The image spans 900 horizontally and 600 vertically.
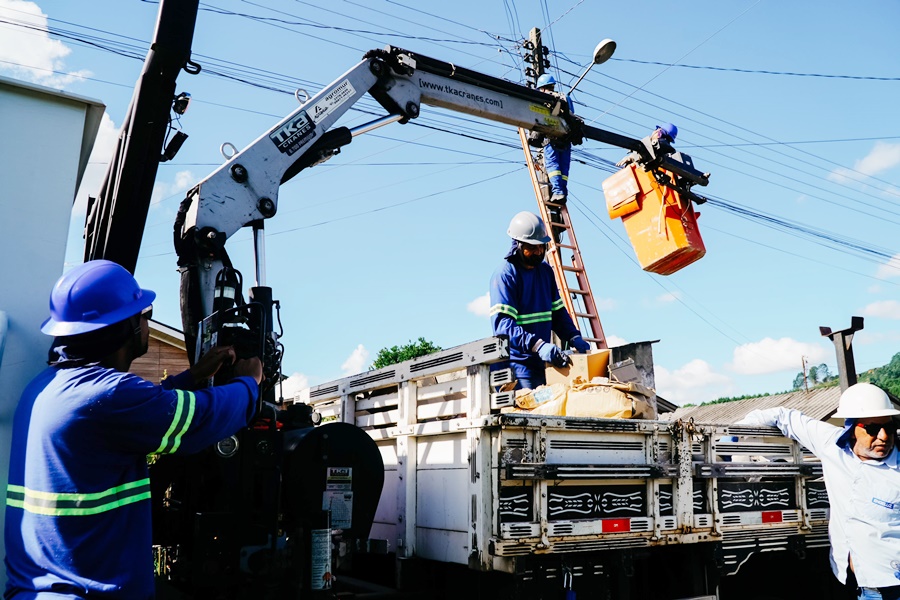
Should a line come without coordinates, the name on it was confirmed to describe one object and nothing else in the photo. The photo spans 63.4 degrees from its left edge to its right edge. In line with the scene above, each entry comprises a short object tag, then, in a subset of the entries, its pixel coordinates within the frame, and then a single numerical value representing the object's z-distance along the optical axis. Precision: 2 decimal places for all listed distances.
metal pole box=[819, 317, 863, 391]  9.26
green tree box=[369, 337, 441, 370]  22.59
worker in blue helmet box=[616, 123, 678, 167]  6.82
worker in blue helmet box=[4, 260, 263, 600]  2.12
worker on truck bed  5.01
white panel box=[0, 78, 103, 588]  2.80
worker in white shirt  3.97
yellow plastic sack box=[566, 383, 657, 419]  4.16
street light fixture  10.82
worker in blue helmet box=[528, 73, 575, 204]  10.31
